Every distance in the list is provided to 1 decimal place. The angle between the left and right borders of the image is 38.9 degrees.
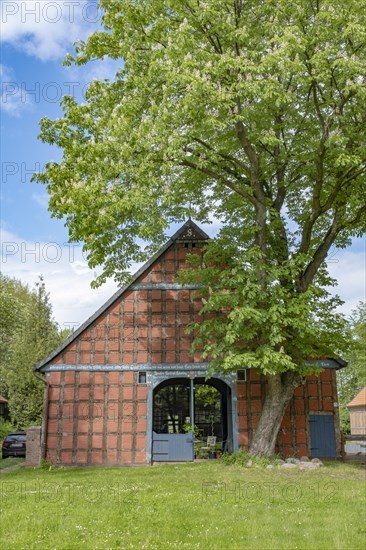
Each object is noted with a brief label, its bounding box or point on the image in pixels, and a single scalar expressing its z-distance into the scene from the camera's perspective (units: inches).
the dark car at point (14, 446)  924.6
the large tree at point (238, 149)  510.6
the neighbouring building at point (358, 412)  1900.8
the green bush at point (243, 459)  602.8
